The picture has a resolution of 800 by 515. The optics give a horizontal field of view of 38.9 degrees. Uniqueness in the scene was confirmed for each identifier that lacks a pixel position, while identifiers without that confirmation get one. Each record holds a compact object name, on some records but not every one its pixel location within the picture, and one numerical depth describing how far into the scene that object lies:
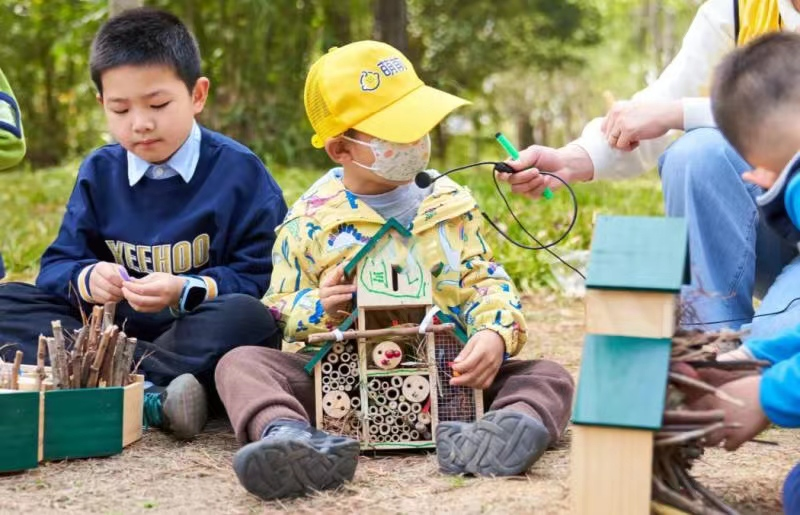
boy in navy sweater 3.13
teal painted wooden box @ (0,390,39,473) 2.62
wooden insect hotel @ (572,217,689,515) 2.00
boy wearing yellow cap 2.74
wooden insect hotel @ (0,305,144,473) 2.72
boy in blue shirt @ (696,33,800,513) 2.05
